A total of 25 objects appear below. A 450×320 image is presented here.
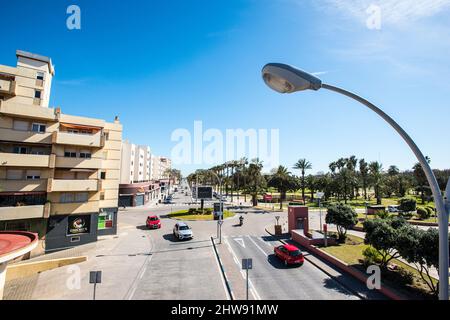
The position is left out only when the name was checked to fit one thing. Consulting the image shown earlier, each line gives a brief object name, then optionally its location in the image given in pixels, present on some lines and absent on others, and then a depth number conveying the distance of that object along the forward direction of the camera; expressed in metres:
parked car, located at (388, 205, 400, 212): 48.41
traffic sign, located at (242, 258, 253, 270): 11.83
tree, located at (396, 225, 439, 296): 11.88
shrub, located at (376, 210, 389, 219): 24.46
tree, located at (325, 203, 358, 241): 23.44
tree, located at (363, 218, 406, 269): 14.79
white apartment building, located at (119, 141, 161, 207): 54.78
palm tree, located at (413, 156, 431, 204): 68.57
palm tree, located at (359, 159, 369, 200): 71.75
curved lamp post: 4.94
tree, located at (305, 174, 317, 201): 67.12
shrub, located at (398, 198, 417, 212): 44.19
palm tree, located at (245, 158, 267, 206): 58.80
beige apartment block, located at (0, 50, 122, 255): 21.00
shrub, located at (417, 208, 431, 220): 40.19
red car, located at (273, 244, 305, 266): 17.81
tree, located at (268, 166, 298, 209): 59.06
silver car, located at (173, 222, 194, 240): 25.31
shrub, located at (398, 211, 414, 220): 42.04
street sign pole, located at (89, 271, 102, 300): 10.20
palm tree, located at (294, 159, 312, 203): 65.06
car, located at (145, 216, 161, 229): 31.57
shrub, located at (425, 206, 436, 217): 41.44
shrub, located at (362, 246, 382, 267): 17.17
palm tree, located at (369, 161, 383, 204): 65.55
